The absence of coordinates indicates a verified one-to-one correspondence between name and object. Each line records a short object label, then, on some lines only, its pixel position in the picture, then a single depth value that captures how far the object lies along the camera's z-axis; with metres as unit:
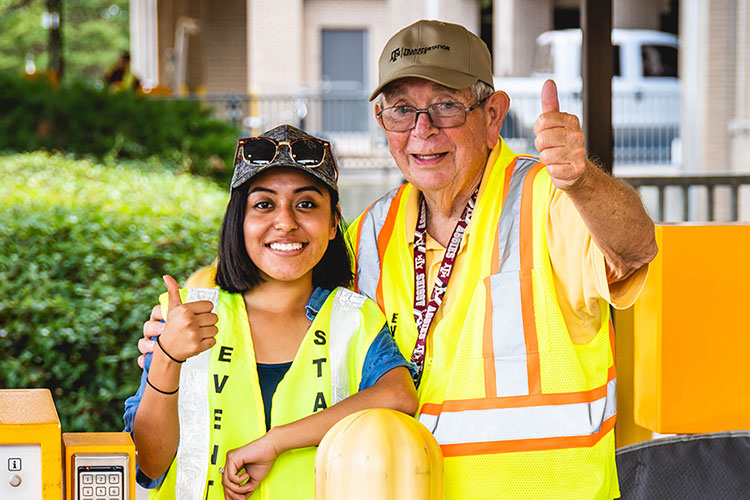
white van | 17.69
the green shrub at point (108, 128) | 12.45
